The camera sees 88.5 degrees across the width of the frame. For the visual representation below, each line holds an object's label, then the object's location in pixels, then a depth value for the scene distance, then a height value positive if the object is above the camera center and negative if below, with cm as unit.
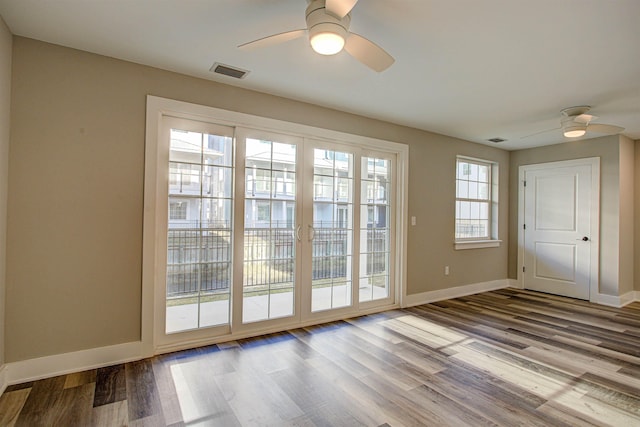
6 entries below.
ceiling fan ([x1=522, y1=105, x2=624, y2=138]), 359 +107
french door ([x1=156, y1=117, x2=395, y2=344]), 299 -16
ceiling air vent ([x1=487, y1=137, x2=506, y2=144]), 513 +123
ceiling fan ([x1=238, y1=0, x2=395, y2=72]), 170 +104
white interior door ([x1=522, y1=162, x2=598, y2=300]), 496 -15
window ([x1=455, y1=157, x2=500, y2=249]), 526 +24
